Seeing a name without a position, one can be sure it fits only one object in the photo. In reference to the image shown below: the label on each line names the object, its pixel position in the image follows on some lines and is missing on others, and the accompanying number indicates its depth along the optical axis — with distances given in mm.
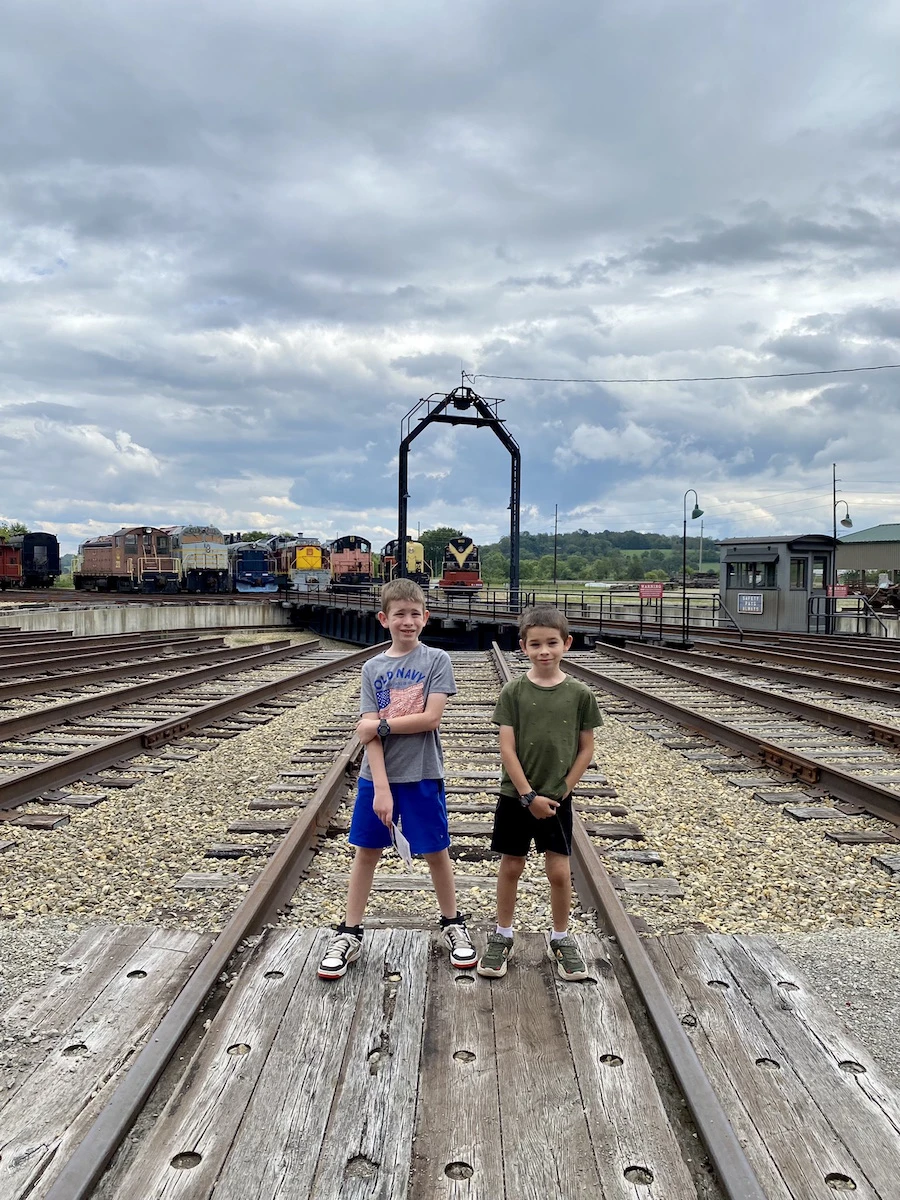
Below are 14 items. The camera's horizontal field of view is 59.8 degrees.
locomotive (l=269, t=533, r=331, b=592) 42062
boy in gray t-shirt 3059
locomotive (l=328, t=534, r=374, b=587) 43906
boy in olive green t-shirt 3023
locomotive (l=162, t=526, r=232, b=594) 41375
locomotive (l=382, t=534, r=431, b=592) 39375
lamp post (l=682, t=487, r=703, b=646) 17859
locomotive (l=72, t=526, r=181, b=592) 41344
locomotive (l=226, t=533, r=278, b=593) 42906
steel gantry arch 29984
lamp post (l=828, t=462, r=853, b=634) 21303
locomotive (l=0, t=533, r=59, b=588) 43125
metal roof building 44281
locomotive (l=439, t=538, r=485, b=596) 37406
